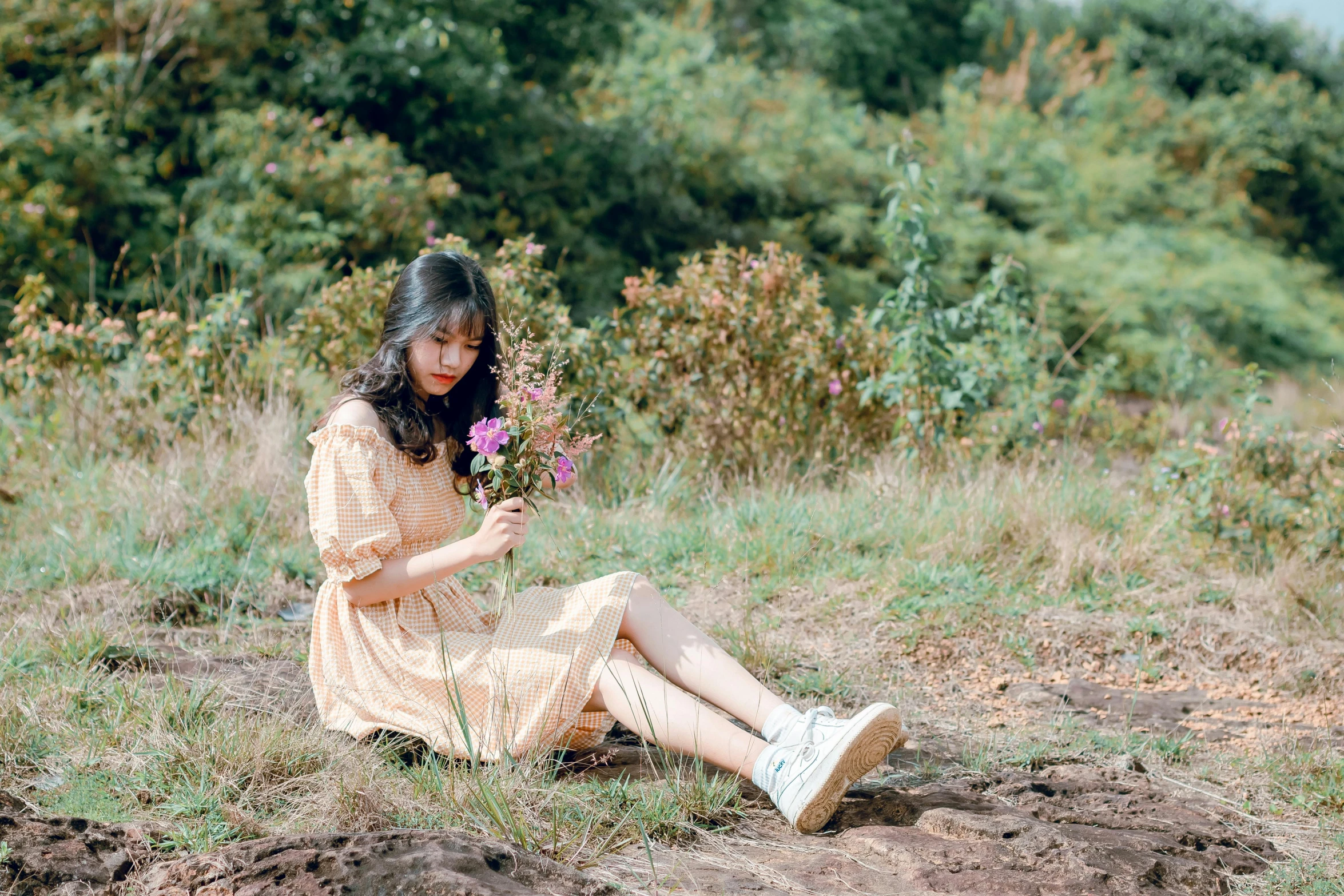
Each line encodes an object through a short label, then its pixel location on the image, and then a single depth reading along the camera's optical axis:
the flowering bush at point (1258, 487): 4.46
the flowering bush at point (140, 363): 5.15
